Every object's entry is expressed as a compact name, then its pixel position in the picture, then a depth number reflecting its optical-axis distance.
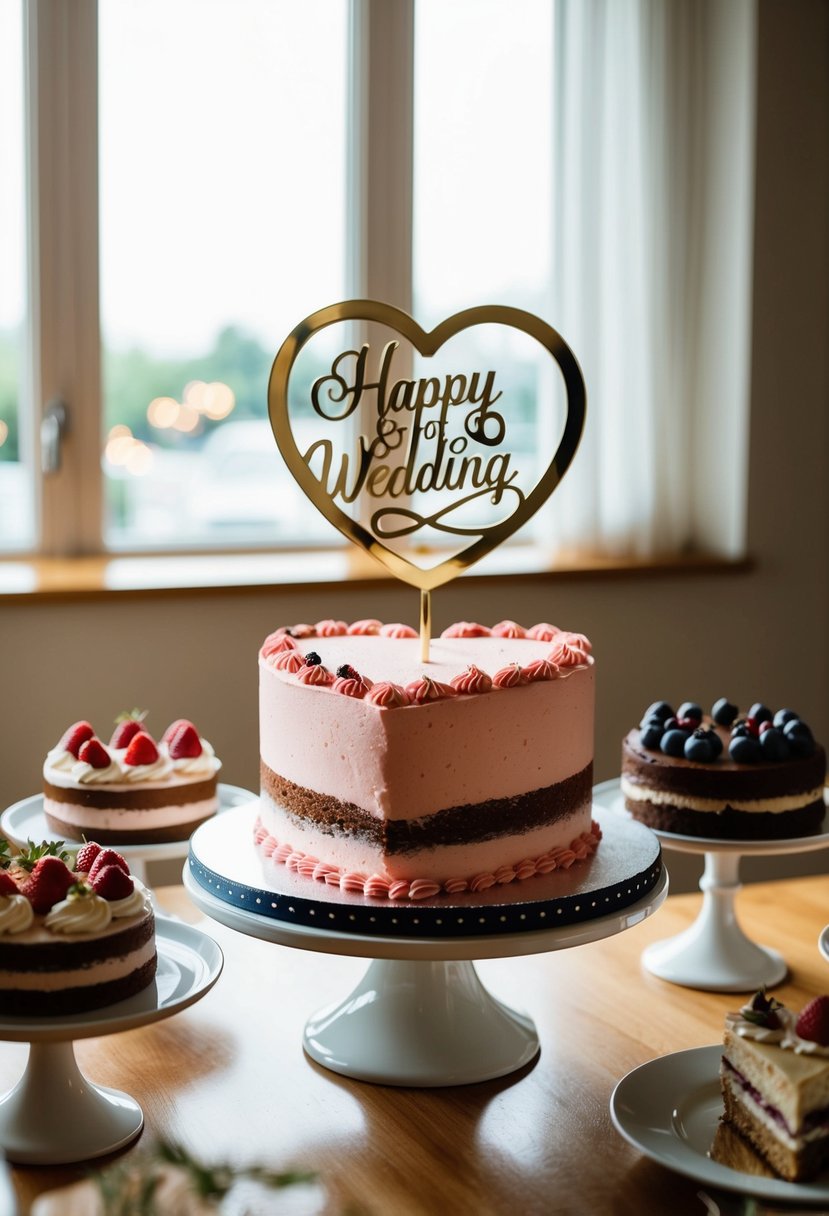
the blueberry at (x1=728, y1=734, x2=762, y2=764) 1.98
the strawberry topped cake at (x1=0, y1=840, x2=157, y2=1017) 1.34
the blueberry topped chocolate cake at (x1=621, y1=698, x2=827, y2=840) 1.94
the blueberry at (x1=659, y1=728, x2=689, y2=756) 2.00
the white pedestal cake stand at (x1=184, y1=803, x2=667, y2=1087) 1.47
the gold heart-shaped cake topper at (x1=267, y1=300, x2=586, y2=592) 1.69
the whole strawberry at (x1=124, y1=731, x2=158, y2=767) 2.00
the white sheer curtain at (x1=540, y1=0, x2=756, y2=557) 3.52
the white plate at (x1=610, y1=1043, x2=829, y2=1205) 1.23
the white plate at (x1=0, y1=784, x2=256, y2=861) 1.95
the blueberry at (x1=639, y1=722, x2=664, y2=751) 2.04
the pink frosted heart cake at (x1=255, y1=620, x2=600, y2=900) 1.56
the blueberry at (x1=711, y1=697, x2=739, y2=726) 2.14
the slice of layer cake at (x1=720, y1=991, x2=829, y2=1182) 1.25
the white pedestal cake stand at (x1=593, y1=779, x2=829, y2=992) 1.87
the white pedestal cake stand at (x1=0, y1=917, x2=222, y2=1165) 1.33
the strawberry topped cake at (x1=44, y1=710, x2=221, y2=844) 1.96
